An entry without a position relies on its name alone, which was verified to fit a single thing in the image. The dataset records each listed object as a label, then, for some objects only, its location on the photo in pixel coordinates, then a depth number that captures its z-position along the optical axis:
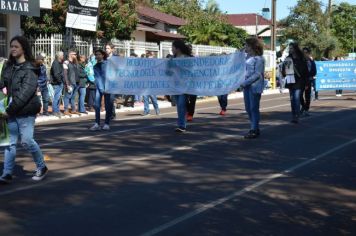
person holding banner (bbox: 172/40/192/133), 13.33
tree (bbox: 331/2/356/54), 86.69
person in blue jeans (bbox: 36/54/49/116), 17.70
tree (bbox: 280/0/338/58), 62.91
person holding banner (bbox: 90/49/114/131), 14.08
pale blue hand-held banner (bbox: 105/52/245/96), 14.42
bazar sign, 20.86
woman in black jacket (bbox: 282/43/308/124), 15.45
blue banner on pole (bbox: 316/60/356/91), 26.66
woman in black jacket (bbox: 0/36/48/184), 7.90
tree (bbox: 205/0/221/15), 75.00
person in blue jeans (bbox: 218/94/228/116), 17.83
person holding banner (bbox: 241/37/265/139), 12.30
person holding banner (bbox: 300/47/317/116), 16.84
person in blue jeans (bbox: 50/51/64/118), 18.94
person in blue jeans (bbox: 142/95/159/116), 18.89
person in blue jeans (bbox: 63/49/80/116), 19.56
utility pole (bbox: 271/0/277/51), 41.78
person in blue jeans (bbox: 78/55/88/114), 20.12
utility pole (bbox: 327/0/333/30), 66.62
